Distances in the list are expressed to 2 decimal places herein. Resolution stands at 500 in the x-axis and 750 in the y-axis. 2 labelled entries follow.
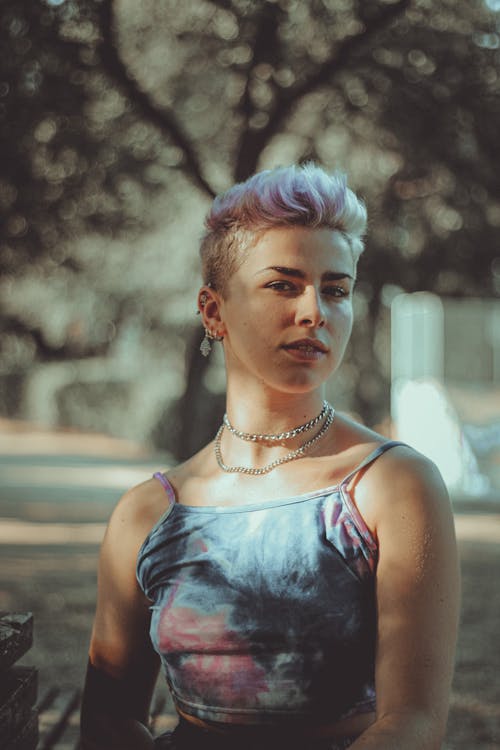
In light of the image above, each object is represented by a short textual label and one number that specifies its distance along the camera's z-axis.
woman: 1.69
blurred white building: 12.85
